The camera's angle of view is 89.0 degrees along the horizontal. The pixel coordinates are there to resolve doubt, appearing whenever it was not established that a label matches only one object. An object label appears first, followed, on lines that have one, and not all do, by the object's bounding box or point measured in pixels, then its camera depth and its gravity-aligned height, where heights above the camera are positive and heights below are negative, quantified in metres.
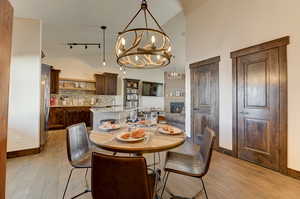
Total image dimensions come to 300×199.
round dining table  1.31 -0.40
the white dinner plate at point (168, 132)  1.77 -0.37
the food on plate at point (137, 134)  1.57 -0.35
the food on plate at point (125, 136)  1.53 -0.36
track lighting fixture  5.34 +1.99
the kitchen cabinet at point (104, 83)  6.66 +0.75
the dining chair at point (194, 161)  1.54 -0.72
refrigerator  3.60 -0.03
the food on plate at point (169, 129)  1.83 -0.35
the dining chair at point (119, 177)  0.95 -0.50
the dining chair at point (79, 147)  1.75 -0.60
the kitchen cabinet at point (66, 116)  5.63 -0.63
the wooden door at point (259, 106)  2.50 -0.09
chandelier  2.09 +0.71
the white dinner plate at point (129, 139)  1.44 -0.37
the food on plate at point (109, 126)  2.01 -0.35
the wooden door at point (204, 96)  3.55 +0.13
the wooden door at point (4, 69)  1.10 +0.23
